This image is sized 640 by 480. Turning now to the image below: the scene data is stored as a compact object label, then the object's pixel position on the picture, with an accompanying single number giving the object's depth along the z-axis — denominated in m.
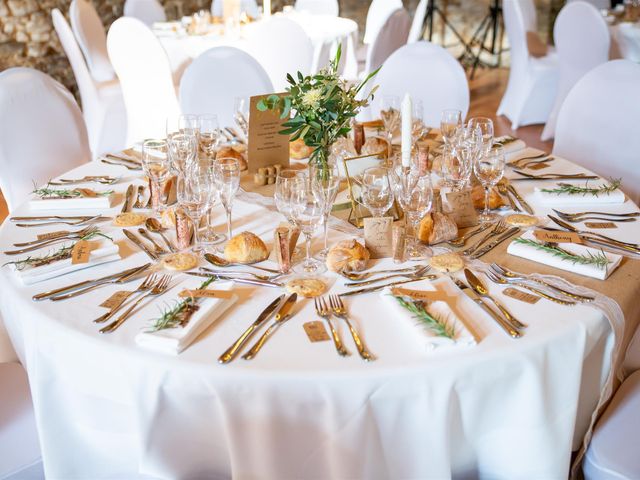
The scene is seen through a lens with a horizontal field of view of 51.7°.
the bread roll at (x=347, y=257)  1.53
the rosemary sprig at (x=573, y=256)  1.52
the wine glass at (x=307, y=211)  1.50
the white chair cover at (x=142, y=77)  4.04
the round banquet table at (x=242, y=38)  4.55
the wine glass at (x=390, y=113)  2.41
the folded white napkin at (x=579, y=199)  1.93
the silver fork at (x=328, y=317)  1.24
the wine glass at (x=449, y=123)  2.21
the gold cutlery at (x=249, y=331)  1.23
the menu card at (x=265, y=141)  2.08
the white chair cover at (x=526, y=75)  5.45
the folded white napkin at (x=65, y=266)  1.51
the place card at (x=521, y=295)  1.41
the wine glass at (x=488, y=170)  1.79
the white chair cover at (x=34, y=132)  2.46
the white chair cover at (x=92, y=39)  4.82
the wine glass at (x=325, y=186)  1.51
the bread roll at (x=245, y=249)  1.58
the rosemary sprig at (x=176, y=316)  1.29
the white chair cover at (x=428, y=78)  3.03
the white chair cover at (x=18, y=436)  1.49
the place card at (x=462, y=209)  1.76
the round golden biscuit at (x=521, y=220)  1.80
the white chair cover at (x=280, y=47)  4.20
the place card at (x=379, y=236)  1.60
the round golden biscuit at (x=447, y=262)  1.55
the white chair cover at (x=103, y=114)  4.69
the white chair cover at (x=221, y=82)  3.11
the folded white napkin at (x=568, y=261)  1.50
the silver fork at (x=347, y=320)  1.23
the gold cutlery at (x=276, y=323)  1.24
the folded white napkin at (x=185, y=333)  1.25
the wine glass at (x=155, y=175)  1.89
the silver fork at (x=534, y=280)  1.40
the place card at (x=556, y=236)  1.65
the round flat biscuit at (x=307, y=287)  1.44
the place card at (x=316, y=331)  1.28
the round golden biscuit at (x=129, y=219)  1.82
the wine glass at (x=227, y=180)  1.66
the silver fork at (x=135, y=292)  1.35
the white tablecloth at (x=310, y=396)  1.21
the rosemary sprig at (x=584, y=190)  1.96
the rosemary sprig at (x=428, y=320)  1.27
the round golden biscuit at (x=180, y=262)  1.56
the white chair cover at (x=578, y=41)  4.64
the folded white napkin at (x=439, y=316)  1.25
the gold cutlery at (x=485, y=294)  1.32
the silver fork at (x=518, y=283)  1.40
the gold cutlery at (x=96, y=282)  1.44
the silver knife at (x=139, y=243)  1.64
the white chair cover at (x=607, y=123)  2.51
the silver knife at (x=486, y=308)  1.29
